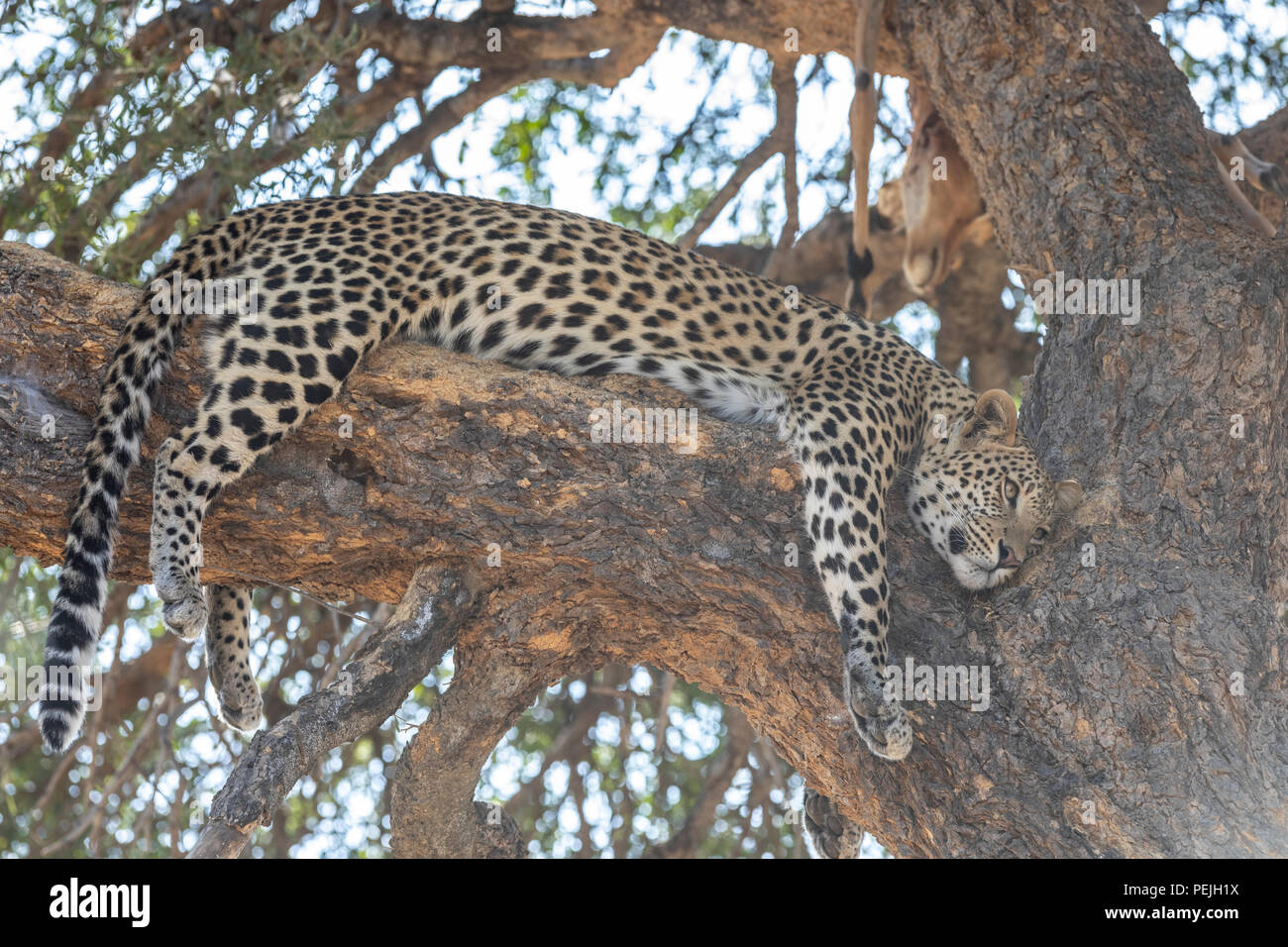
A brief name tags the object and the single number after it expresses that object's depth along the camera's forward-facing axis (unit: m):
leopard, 4.61
